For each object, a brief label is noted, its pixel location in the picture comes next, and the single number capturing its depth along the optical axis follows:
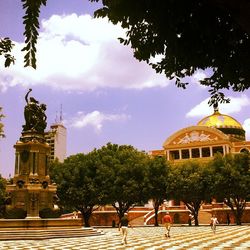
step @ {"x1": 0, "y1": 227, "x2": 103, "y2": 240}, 23.61
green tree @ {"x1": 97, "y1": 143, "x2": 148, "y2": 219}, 44.75
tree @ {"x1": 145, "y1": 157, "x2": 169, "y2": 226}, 47.35
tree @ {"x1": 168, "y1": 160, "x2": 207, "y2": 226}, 46.47
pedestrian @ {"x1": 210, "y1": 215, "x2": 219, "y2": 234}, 28.08
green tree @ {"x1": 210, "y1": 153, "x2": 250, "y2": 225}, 45.31
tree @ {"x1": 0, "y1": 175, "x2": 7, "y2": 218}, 42.47
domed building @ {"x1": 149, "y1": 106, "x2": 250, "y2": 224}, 64.00
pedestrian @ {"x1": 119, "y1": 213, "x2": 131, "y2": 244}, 19.38
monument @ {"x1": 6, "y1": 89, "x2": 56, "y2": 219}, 26.95
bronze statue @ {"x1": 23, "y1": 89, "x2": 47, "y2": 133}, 28.59
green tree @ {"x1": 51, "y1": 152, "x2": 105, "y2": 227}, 42.53
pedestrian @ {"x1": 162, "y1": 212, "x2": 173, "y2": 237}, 23.33
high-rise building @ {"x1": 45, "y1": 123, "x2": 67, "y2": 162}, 114.59
